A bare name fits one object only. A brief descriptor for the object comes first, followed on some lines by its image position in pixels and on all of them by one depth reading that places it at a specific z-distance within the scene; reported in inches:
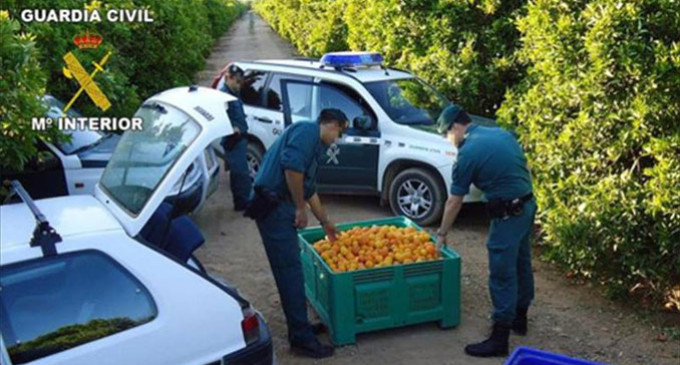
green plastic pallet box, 220.8
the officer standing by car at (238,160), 296.4
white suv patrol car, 334.6
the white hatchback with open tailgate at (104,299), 132.7
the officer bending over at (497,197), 210.2
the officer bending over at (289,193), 205.5
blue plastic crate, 144.3
